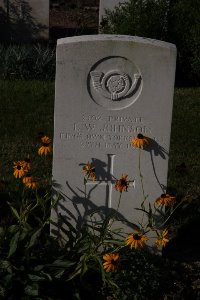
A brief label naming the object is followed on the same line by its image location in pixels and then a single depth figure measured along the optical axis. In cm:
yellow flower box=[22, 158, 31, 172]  441
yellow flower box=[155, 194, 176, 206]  434
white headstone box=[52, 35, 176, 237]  432
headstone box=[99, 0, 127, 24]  1052
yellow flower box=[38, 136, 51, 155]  441
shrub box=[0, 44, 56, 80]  933
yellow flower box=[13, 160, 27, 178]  434
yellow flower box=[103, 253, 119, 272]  392
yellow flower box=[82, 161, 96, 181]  444
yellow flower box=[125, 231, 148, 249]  395
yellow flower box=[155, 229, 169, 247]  417
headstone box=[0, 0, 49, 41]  1139
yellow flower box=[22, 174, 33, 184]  436
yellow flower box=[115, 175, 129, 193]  429
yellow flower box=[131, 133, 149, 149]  434
